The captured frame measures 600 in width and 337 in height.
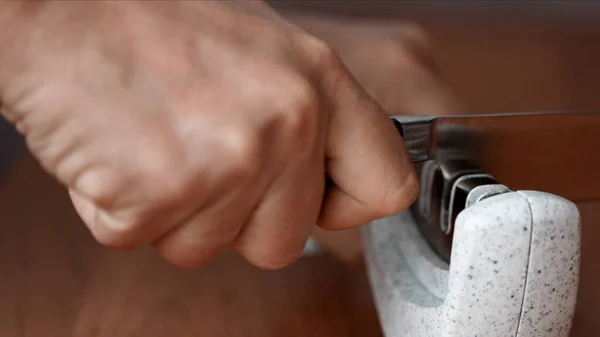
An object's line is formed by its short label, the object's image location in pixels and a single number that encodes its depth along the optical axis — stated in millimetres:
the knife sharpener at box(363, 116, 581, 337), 445
